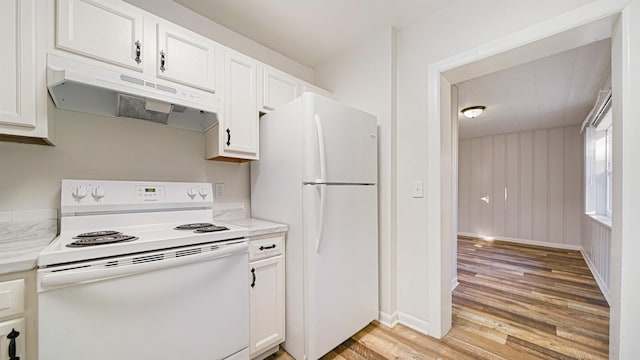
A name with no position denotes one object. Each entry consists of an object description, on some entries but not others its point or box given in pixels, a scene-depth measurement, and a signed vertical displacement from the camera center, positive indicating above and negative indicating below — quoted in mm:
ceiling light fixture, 3625 +1008
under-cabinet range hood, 1174 +452
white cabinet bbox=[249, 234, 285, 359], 1548 -743
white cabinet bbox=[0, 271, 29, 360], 915 -517
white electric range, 958 -455
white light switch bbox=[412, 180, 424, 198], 1955 -78
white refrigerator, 1595 -220
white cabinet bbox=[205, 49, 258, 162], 1723 +443
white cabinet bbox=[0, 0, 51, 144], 1086 +480
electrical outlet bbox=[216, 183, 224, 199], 2008 -93
